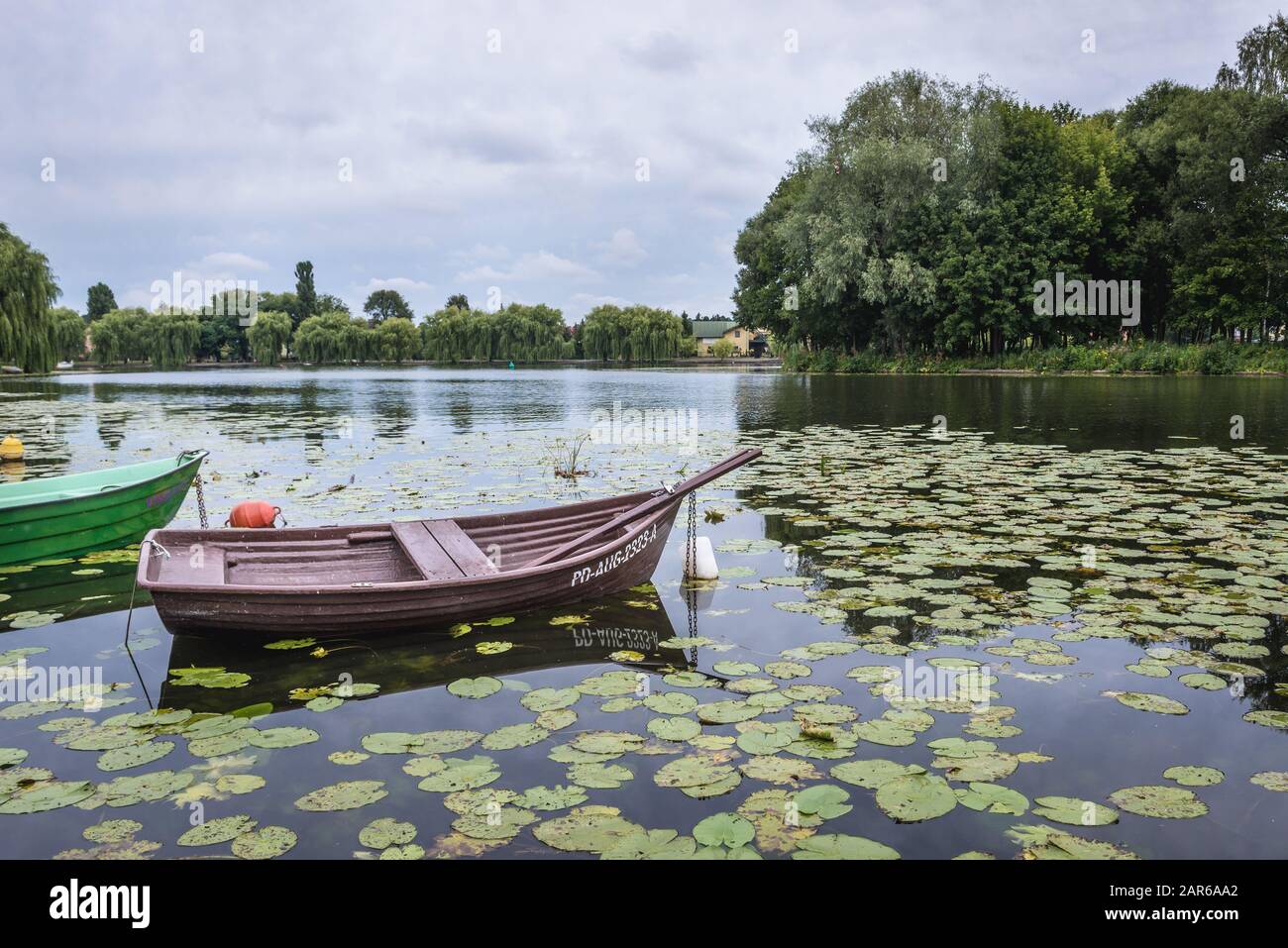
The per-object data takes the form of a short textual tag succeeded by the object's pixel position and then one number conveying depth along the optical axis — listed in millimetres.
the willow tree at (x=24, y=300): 38031
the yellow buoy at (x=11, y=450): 14008
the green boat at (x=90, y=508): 7070
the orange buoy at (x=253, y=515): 7613
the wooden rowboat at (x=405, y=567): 5012
